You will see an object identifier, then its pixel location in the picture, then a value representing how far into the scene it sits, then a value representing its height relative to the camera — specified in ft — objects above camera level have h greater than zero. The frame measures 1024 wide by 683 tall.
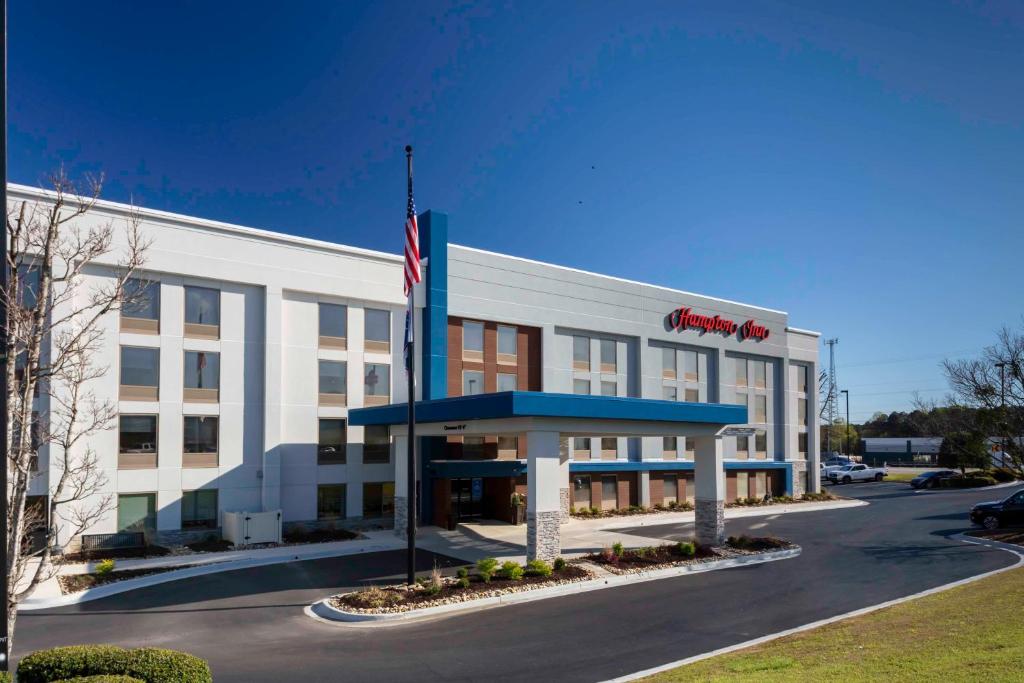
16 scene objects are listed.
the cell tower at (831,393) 330.89 +3.58
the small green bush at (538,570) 68.03 -15.42
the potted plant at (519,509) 109.29 -15.89
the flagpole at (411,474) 64.90 -6.49
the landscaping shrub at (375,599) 58.18 -15.76
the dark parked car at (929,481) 185.06 -20.23
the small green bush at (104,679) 25.64 -9.57
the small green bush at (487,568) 65.51 -14.77
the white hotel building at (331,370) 89.04 +4.88
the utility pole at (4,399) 25.29 +0.23
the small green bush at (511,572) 66.59 -15.31
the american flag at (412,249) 69.27 +14.59
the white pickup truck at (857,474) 213.05 -21.42
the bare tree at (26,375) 28.68 +1.28
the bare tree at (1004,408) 99.45 -1.11
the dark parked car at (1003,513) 102.89 -15.85
